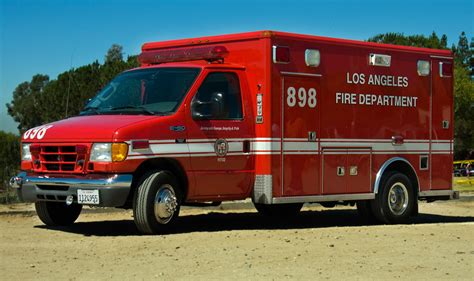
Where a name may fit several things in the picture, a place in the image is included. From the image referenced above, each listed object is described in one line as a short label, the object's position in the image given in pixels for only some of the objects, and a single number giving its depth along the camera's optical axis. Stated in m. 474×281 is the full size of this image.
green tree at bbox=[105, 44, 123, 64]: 50.93
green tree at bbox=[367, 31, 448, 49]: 55.18
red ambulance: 10.08
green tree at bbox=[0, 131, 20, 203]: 23.00
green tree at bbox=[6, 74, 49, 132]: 73.59
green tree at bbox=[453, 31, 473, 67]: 79.43
